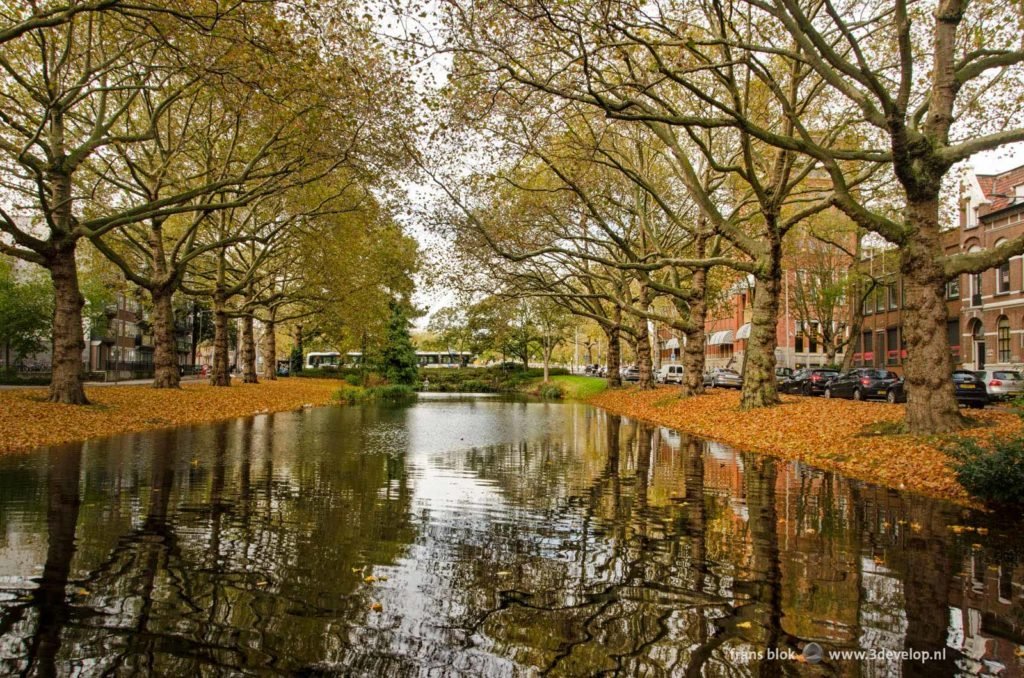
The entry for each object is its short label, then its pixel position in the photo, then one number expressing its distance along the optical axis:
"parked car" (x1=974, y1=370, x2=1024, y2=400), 26.48
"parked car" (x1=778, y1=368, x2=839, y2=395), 37.06
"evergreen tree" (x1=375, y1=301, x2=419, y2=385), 49.38
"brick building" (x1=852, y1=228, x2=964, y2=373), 40.34
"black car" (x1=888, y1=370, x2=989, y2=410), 24.97
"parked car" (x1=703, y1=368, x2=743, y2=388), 43.67
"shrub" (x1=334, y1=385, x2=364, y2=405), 34.75
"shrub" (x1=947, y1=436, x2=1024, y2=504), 7.28
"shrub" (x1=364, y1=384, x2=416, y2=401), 38.50
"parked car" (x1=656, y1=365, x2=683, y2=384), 57.44
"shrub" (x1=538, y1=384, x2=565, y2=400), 46.99
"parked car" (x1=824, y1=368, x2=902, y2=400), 29.23
